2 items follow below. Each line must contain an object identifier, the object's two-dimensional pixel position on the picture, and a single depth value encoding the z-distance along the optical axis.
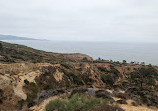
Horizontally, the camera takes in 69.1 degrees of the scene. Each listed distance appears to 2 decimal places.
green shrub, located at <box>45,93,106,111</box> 9.08
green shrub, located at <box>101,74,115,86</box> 40.12
